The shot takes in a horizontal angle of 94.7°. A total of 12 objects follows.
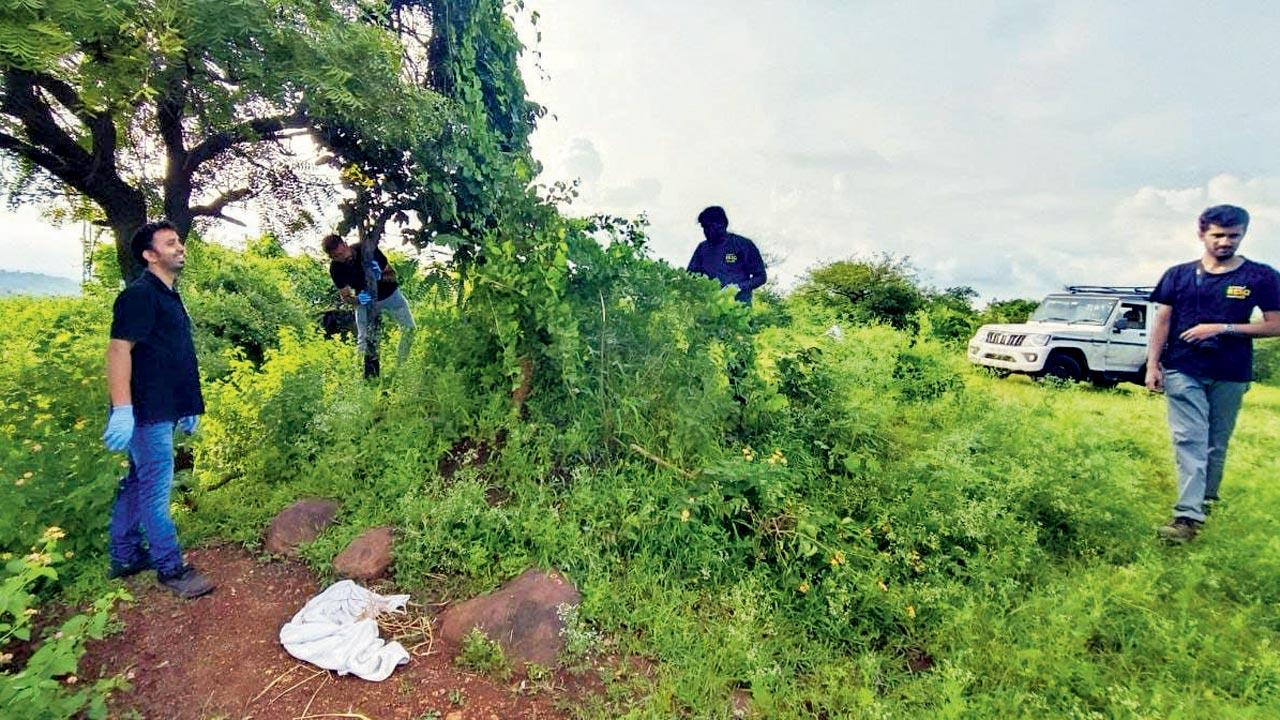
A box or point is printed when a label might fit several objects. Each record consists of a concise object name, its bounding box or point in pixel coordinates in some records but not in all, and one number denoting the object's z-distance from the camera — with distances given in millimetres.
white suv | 9398
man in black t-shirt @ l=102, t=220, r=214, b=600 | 3002
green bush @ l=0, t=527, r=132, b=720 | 1803
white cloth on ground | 2805
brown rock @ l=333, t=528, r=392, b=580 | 3412
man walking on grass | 3602
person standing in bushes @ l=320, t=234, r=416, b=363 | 6023
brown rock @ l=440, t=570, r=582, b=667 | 2848
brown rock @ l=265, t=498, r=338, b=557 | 3713
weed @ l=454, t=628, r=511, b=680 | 2791
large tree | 3158
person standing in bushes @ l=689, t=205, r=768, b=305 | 5477
